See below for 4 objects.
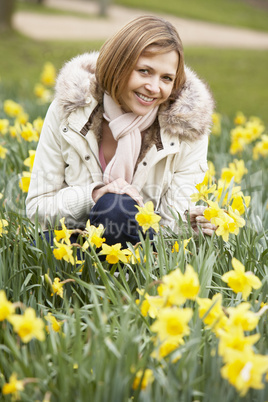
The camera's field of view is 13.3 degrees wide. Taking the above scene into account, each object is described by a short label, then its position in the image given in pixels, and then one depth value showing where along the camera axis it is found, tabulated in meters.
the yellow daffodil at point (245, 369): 2.12
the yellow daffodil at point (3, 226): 2.60
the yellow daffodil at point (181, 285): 2.17
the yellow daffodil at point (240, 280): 2.30
